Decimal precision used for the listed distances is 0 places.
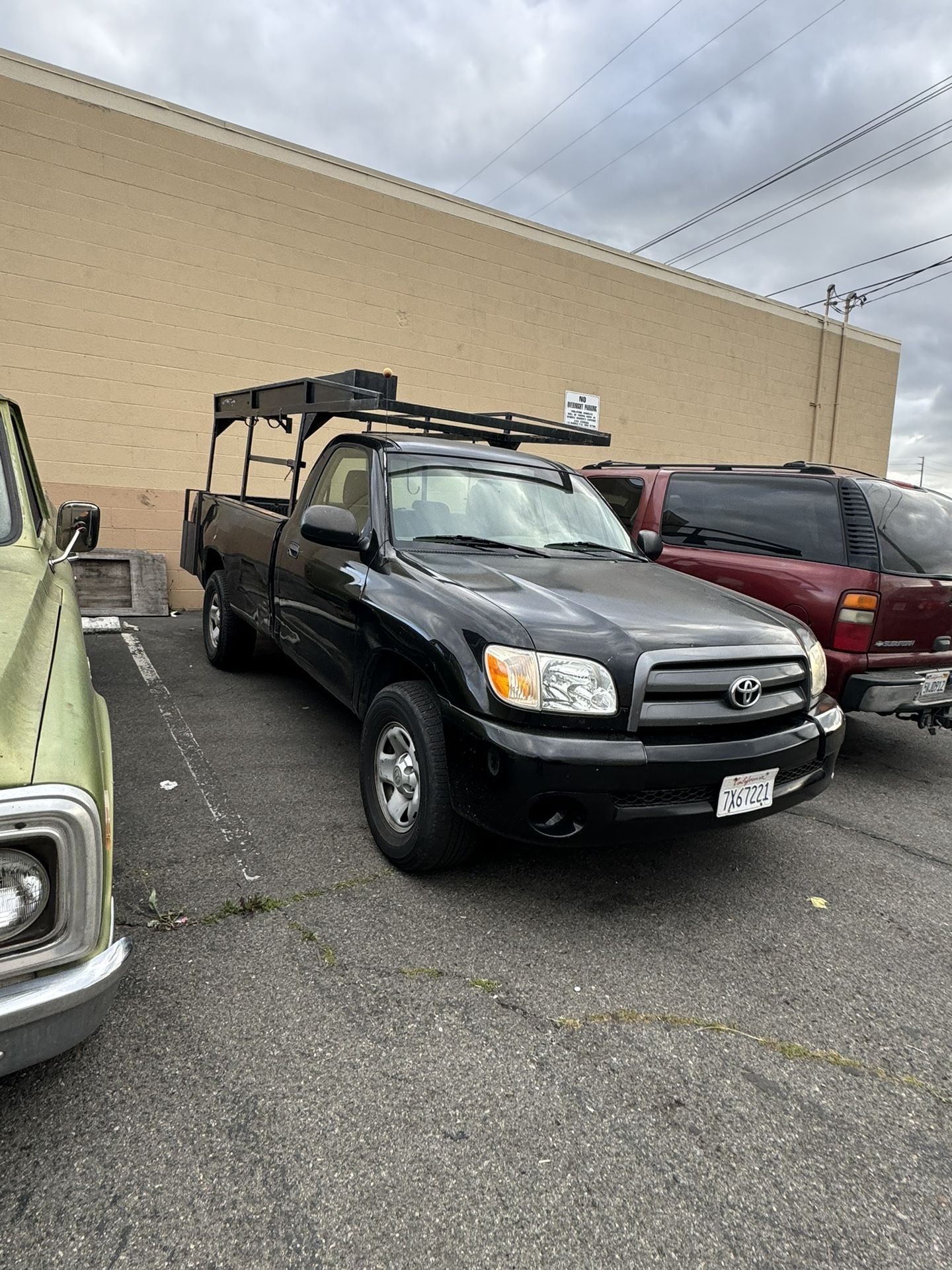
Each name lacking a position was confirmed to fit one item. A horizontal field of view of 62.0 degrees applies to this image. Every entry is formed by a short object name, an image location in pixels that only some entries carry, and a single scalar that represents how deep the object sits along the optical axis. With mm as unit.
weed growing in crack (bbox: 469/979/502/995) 2604
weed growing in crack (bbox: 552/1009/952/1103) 2350
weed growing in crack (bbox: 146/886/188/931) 2824
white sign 11766
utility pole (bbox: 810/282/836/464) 15320
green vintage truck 1584
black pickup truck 2795
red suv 4539
